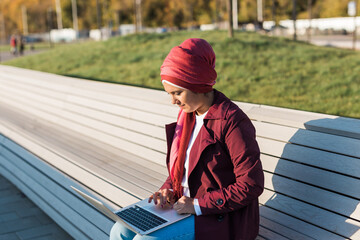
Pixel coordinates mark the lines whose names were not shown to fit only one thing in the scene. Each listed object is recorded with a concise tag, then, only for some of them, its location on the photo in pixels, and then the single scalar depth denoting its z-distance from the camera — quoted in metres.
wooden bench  2.60
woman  2.26
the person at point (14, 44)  32.77
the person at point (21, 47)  34.20
